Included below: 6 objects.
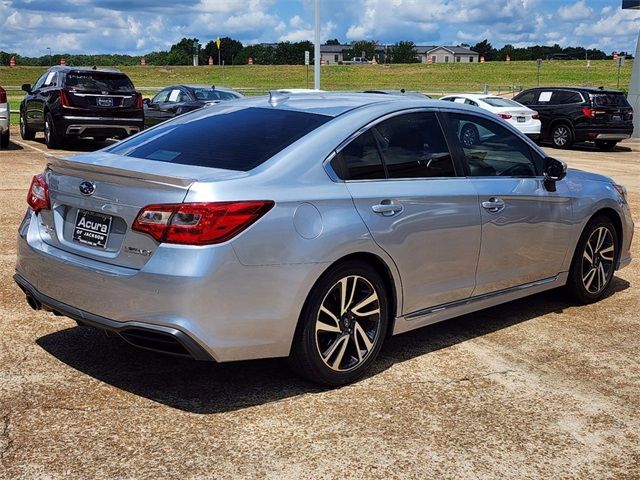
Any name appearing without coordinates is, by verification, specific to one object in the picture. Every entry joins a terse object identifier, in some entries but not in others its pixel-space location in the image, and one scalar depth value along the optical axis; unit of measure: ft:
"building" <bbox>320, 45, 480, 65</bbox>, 574.76
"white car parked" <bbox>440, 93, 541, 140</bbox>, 73.31
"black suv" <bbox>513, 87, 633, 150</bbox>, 74.28
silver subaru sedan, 12.84
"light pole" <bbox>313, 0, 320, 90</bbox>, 90.22
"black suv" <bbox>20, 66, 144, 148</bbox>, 54.24
